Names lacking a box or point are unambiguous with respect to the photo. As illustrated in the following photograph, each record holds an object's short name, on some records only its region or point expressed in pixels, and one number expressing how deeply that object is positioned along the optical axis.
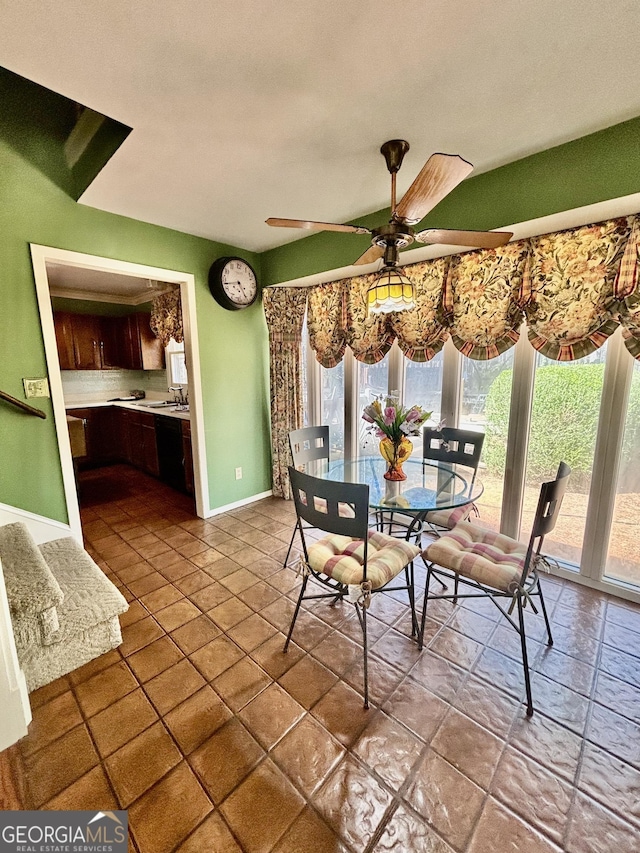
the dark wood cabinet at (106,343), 4.54
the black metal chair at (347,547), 1.49
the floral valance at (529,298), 1.85
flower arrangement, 2.02
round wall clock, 3.07
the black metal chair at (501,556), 1.44
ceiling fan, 1.27
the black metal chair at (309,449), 2.60
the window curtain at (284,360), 3.43
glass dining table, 1.82
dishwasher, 3.84
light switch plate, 2.24
